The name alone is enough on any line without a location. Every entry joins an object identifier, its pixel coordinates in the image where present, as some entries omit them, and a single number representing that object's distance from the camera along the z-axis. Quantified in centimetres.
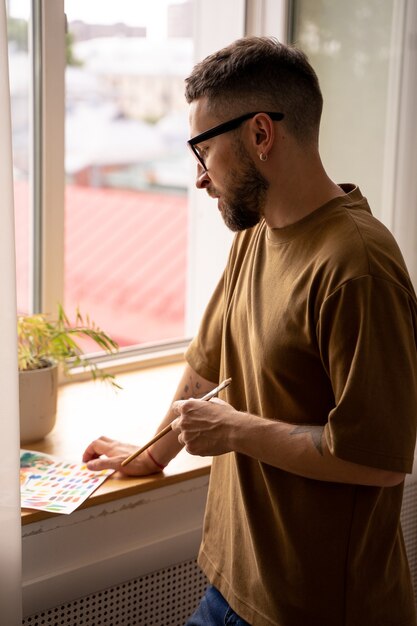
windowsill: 175
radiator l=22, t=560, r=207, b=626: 174
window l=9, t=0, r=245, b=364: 221
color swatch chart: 165
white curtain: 136
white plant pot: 187
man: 125
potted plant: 188
